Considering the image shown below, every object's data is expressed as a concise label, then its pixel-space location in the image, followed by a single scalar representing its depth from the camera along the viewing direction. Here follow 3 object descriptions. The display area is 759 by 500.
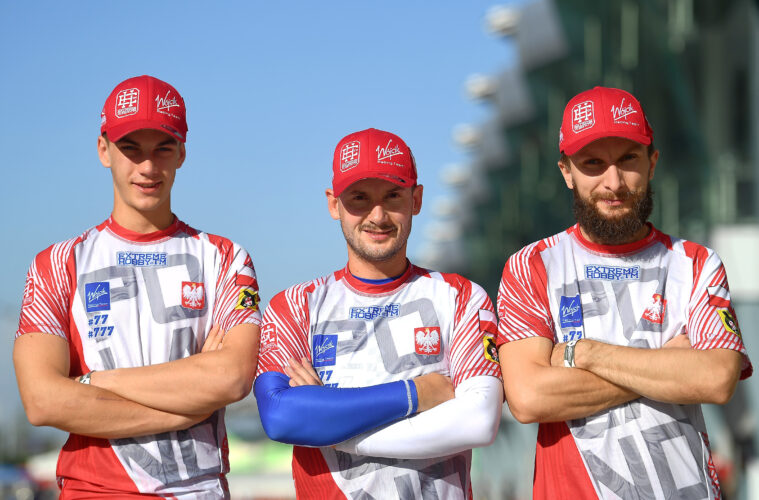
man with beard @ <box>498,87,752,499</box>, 4.17
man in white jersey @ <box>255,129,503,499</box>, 4.15
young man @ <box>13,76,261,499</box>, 4.34
